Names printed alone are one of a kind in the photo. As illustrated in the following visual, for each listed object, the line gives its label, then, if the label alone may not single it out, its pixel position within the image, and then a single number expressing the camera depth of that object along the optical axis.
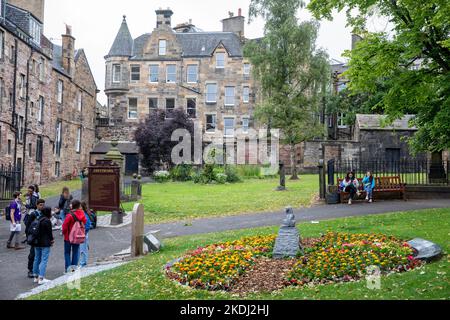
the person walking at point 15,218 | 14.70
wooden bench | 22.16
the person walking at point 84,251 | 12.52
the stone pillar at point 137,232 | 13.05
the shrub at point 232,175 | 36.72
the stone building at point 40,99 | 32.25
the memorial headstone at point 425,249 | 10.05
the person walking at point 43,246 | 10.94
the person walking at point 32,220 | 11.45
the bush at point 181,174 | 39.34
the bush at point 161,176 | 38.88
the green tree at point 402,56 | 15.08
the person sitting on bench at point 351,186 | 21.81
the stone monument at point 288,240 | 10.89
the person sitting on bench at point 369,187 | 21.83
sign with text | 20.07
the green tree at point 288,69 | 36.94
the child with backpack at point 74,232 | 11.41
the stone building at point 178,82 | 52.72
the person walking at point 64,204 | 17.50
